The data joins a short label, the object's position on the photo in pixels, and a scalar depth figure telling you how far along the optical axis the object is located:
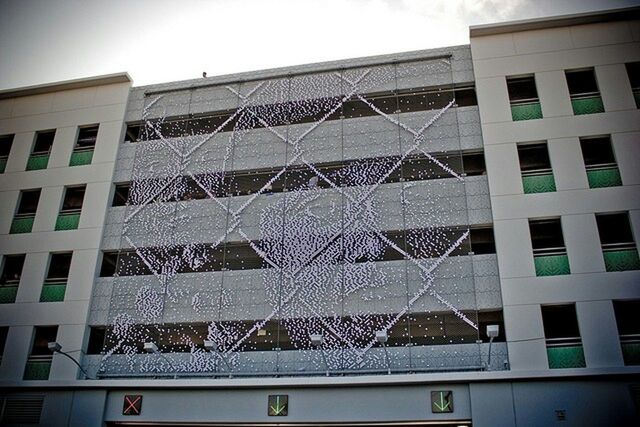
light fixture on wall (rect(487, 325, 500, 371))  12.55
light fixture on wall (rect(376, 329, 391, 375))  13.53
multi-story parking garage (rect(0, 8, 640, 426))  13.80
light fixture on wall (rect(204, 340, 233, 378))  14.88
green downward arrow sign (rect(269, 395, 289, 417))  14.02
